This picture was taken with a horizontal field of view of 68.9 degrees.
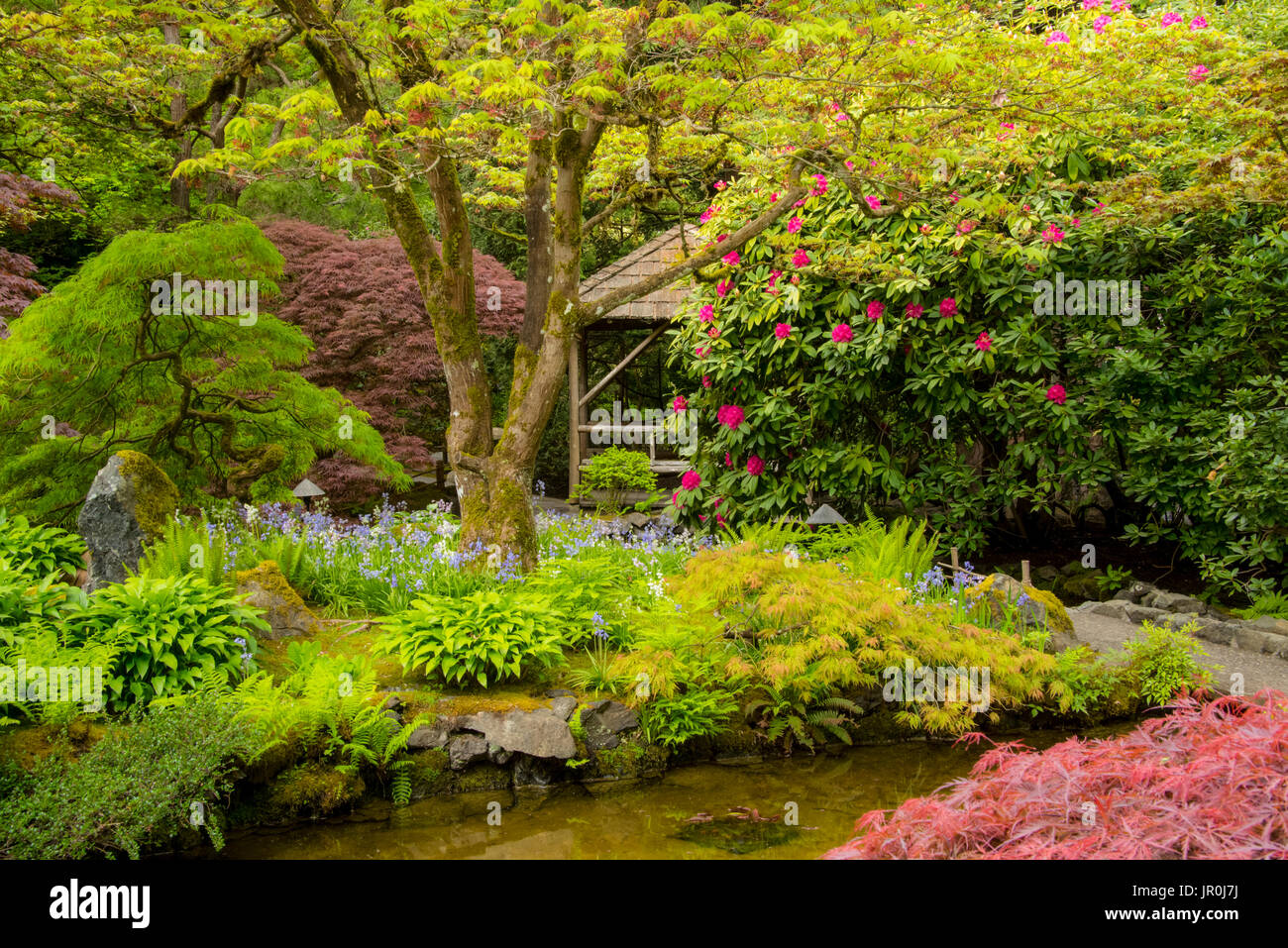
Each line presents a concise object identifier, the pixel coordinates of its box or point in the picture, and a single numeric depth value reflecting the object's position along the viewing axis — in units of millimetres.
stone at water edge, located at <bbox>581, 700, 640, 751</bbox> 5316
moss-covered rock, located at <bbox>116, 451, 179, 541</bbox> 6785
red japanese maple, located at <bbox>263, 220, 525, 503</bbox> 12875
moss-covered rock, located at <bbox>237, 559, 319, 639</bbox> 6285
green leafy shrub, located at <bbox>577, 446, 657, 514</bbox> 13781
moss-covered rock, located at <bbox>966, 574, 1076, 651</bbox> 6461
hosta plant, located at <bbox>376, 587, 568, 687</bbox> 5504
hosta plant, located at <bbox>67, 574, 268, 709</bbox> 4953
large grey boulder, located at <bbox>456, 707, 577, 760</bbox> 5074
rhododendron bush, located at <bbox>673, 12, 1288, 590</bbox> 7312
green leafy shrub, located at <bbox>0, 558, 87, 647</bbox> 5254
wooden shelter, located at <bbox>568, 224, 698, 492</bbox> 13242
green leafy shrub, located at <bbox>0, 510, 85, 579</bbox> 6785
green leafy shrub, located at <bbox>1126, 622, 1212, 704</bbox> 5902
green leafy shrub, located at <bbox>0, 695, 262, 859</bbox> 3916
